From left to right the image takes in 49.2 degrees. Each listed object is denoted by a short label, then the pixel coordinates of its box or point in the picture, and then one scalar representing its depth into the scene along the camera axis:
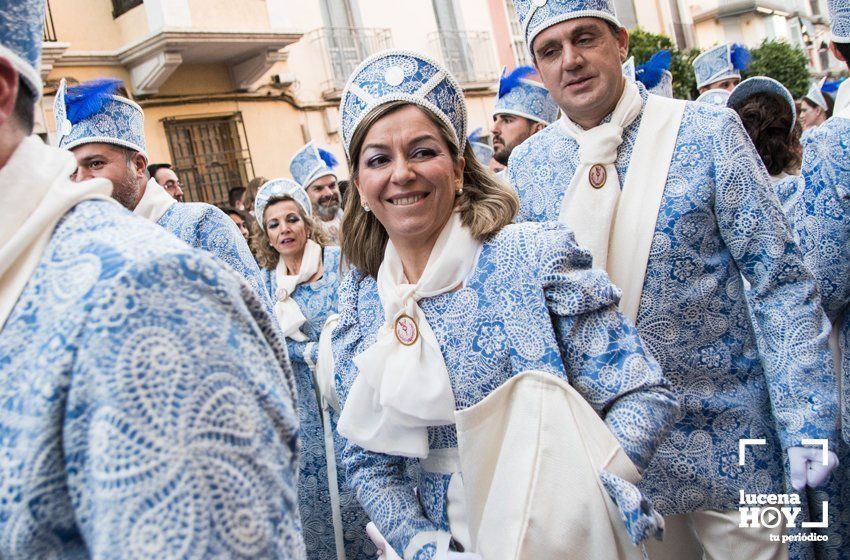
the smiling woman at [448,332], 2.07
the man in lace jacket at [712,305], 2.65
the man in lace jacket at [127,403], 1.06
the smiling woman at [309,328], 4.66
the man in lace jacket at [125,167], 4.15
